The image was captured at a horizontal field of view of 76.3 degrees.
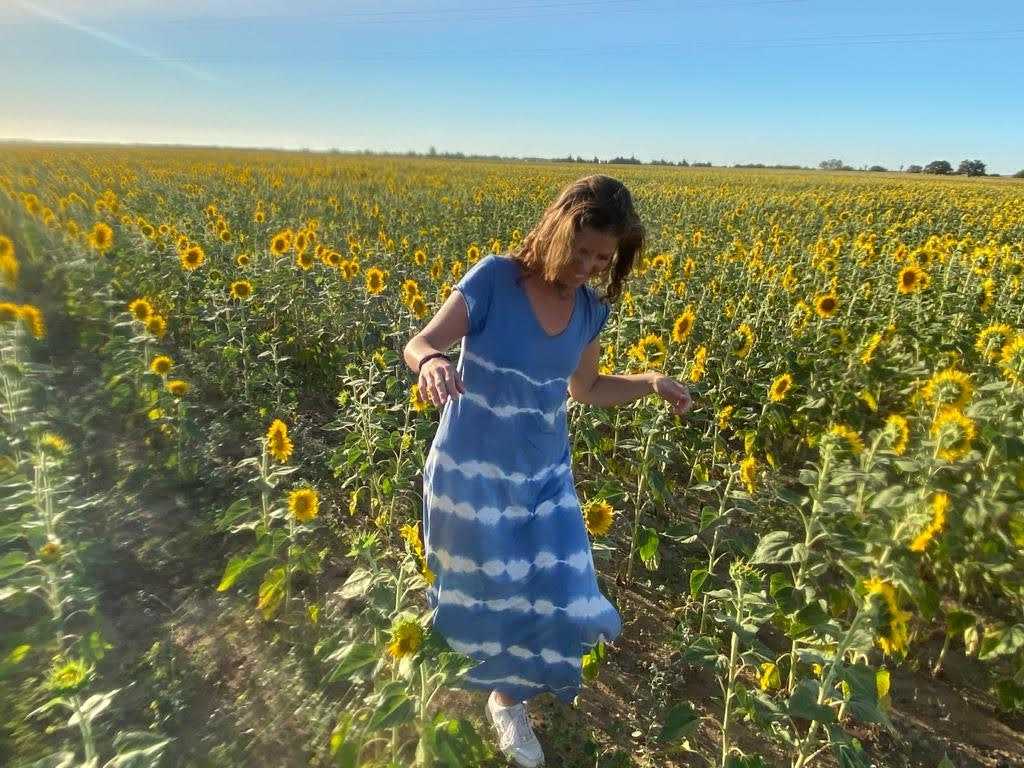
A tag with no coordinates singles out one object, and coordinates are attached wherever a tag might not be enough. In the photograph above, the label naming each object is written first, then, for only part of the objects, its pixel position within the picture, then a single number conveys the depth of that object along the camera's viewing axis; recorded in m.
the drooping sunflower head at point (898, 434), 1.77
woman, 1.89
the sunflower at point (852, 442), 1.99
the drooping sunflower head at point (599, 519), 2.49
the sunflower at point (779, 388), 3.27
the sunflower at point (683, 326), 3.53
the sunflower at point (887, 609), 1.51
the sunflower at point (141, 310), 3.74
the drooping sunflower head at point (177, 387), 3.45
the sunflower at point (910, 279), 4.25
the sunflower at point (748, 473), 2.28
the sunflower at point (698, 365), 3.27
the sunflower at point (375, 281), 4.58
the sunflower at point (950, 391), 2.23
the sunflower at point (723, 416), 3.06
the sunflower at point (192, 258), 4.91
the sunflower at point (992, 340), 3.47
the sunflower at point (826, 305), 4.01
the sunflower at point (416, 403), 2.66
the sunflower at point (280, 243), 5.46
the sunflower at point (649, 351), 3.29
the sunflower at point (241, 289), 4.40
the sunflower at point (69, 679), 1.41
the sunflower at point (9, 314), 2.95
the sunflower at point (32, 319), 3.10
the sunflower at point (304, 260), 5.32
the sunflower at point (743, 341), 3.75
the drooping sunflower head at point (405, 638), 1.51
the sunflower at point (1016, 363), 2.46
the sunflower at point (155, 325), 3.73
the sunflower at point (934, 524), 1.47
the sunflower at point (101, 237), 5.04
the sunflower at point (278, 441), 2.57
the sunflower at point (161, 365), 3.47
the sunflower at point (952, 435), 1.86
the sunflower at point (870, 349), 3.84
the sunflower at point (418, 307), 4.16
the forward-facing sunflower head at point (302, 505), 2.26
